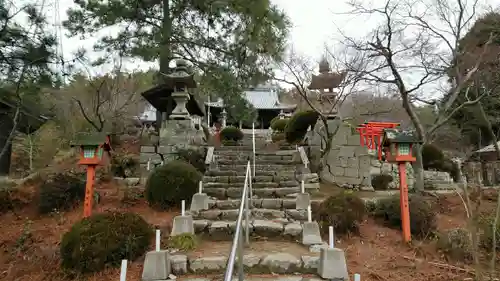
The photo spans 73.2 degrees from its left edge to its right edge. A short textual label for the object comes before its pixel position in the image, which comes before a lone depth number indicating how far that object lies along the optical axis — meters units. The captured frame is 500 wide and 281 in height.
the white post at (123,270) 3.40
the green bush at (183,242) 4.85
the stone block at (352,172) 9.25
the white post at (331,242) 4.28
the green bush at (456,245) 5.03
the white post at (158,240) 4.24
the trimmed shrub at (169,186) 6.73
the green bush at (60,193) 6.94
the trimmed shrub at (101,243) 4.26
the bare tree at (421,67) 8.65
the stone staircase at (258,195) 5.41
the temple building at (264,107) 26.80
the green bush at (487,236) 5.22
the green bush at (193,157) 8.84
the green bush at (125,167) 9.31
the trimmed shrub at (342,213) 5.61
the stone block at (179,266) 4.22
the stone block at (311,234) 5.07
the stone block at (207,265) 4.26
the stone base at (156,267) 4.02
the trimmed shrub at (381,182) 9.61
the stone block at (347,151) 9.38
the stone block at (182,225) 5.19
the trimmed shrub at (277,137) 17.72
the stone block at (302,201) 6.34
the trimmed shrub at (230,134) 18.10
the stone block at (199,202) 6.25
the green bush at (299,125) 12.02
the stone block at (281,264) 4.27
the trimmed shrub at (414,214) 5.86
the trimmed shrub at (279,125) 21.72
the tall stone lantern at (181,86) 9.60
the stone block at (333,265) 4.03
